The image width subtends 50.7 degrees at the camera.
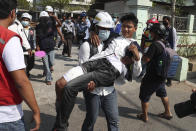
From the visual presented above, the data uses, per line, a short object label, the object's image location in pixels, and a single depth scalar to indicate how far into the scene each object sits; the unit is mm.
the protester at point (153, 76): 3287
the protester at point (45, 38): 5312
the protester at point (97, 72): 2129
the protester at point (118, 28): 8086
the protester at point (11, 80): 1455
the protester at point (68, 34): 8777
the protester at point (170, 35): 5781
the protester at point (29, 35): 5232
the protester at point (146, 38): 4855
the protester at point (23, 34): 4328
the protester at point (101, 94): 2443
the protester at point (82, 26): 8505
